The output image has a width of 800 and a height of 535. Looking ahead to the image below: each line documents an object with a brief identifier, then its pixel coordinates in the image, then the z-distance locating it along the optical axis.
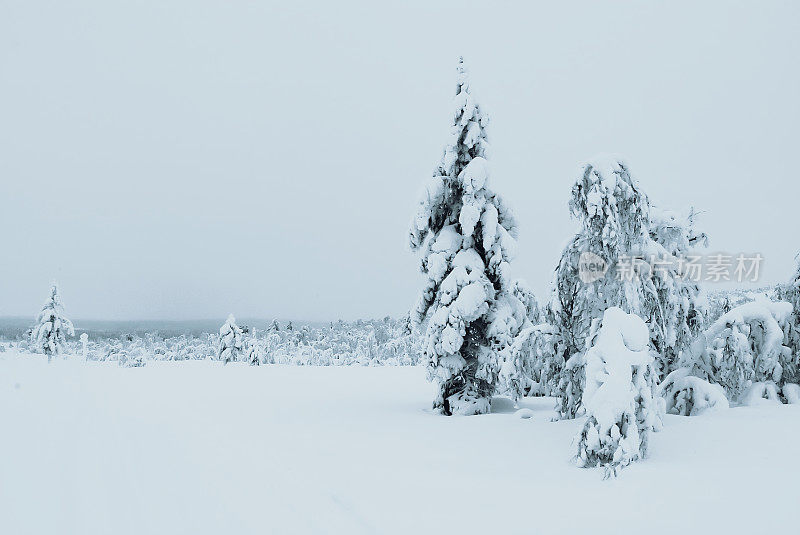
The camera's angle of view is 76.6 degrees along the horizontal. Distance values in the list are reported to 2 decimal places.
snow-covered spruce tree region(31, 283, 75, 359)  45.31
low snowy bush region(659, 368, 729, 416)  9.89
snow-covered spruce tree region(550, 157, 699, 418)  8.92
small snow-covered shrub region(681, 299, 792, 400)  10.32
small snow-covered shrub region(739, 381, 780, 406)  10.55
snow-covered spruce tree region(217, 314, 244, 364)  44.38
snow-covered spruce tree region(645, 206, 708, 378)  9.63
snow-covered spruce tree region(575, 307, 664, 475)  6.59
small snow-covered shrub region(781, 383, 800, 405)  10.56
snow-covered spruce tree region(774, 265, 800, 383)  10.88
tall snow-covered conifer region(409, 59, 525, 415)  13.09
